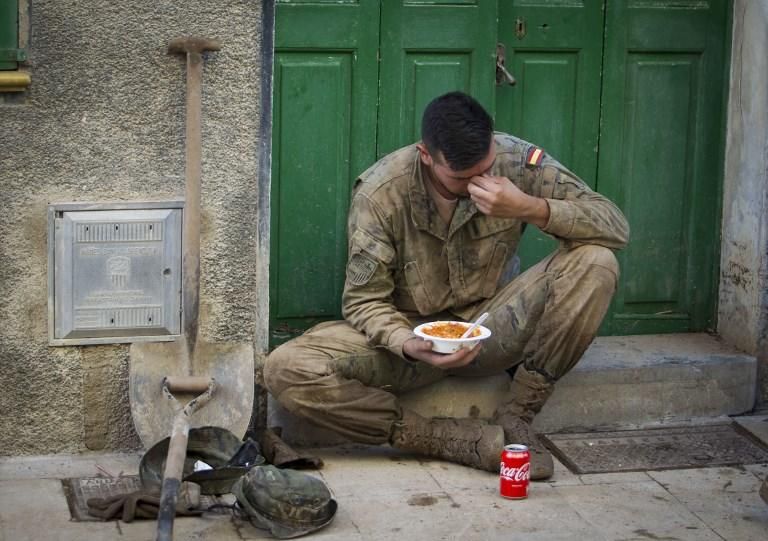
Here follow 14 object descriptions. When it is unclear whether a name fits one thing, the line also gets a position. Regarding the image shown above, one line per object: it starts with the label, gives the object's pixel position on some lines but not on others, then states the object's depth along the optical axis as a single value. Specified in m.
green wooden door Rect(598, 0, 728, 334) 6.16
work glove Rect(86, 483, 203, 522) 4.77
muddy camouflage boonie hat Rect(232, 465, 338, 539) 4.67
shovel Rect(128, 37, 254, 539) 5.15
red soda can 4.95
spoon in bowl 4.98
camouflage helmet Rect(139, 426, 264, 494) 4.98
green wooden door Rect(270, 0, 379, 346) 5.77
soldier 5.28
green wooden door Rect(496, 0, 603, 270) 6.04
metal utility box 5.26
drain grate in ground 5.48
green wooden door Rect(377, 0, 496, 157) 5.86
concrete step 5.66
